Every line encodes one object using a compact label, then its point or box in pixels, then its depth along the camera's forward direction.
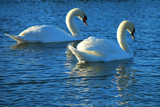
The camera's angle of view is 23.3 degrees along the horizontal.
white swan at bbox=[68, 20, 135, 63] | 12.31
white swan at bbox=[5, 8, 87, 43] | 16.84
